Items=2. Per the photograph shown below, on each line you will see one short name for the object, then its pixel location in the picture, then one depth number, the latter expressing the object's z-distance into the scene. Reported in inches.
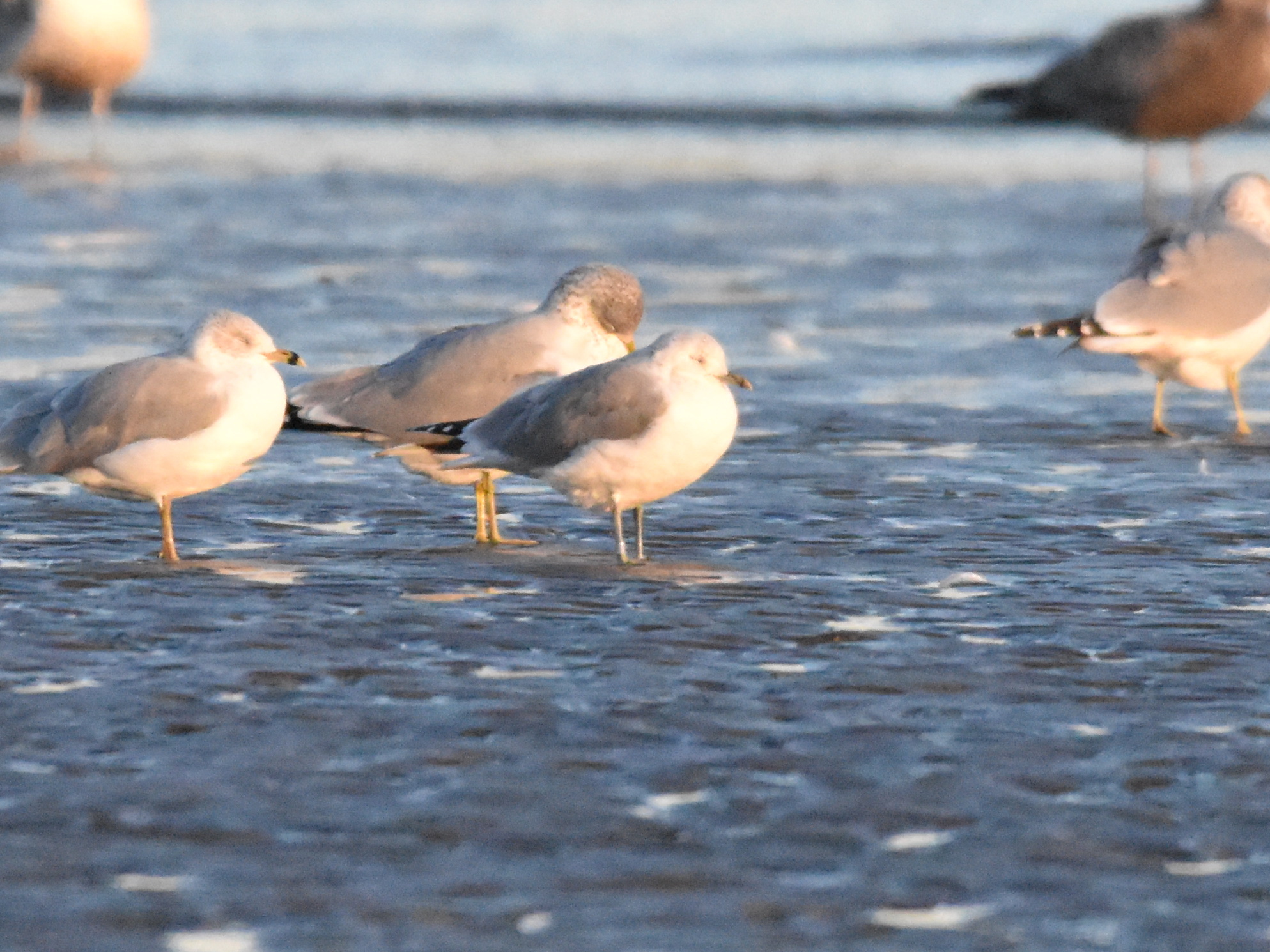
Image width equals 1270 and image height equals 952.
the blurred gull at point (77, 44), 1758.1
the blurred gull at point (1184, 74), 1443.2
